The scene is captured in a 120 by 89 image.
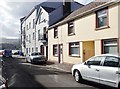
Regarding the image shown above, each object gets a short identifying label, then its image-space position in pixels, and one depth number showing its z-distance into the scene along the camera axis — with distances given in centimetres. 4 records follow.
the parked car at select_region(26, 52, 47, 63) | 1220
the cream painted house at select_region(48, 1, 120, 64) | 736
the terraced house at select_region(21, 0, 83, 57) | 1499
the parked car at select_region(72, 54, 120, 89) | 421
